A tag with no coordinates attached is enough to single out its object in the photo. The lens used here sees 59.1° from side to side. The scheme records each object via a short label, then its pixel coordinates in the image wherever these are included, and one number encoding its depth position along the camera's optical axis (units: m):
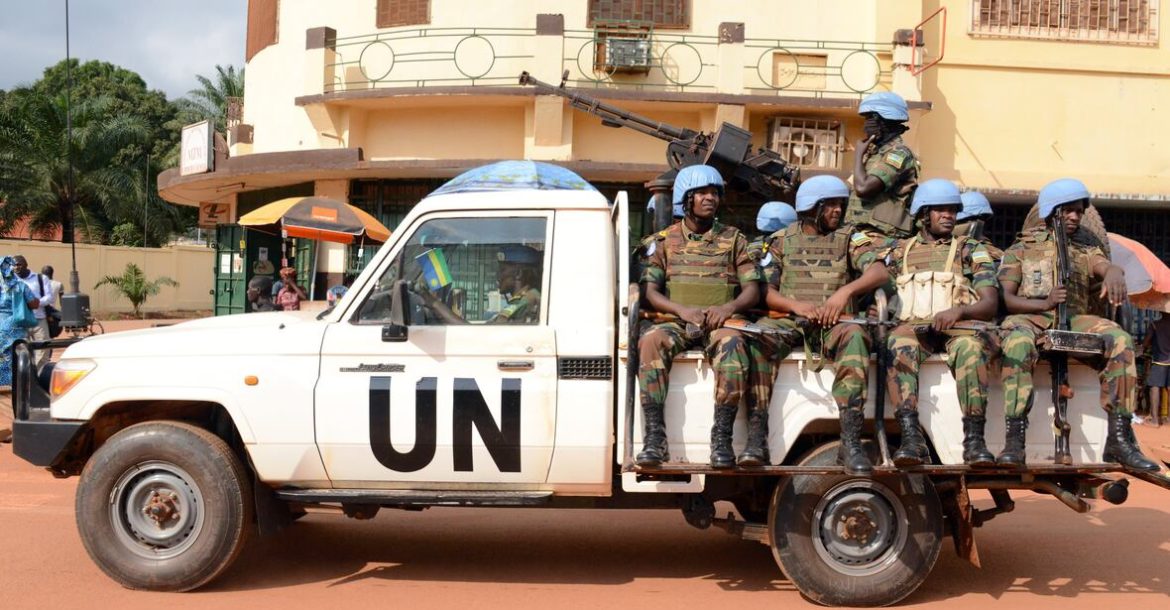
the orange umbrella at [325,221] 12.91
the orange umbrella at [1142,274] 10.55
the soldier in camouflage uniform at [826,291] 4.81
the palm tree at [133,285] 28.67
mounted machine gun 8.27
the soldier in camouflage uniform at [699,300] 4.80
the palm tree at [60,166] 29.28
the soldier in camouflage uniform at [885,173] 6.34
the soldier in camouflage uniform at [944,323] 4.80
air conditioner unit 15.08
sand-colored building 15.15
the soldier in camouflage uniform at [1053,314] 4.84
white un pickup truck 4.96
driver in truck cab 5.08
